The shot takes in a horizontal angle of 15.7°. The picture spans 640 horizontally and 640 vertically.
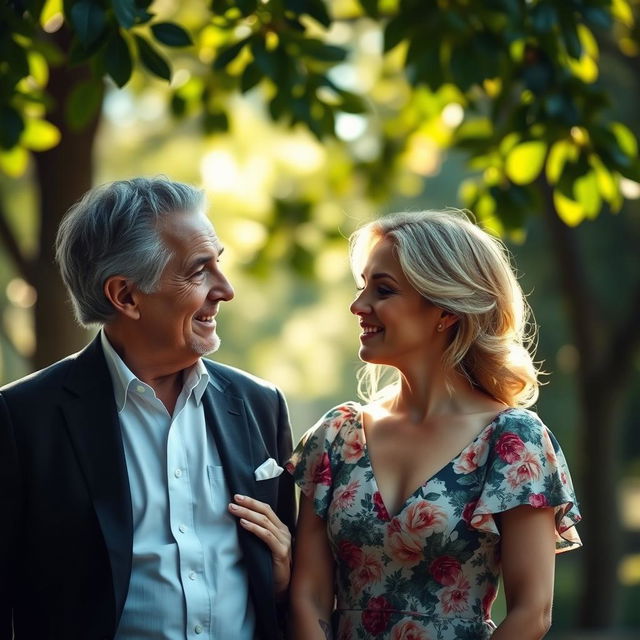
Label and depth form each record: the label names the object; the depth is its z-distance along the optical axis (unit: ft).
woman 20.51
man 20.51
